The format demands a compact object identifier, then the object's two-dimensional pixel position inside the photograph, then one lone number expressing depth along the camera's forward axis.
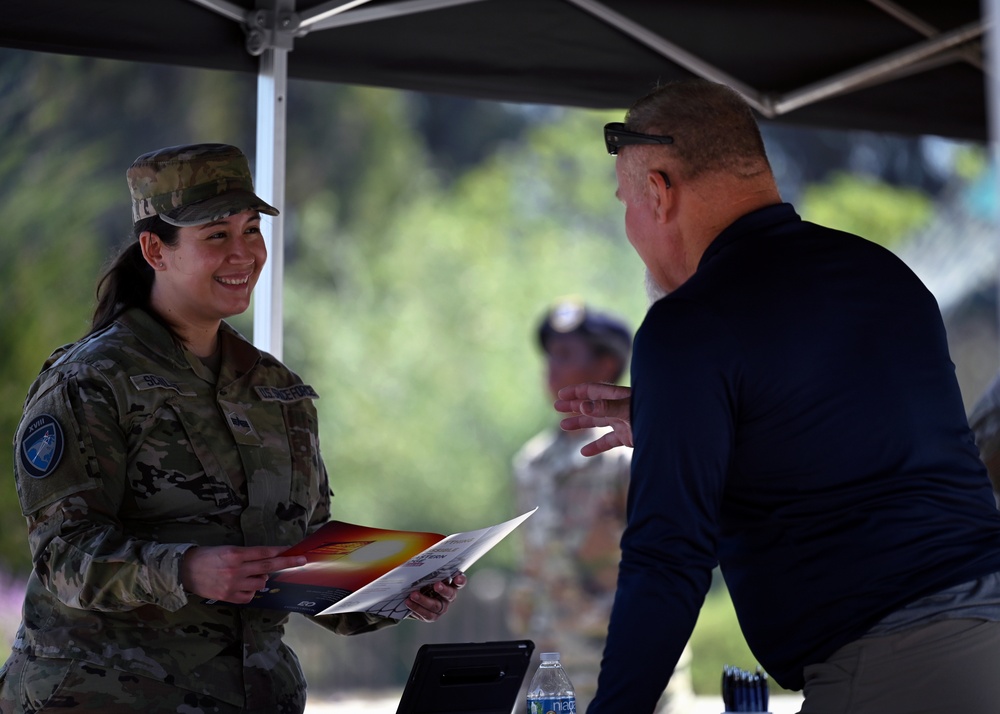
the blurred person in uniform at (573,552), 9.37
